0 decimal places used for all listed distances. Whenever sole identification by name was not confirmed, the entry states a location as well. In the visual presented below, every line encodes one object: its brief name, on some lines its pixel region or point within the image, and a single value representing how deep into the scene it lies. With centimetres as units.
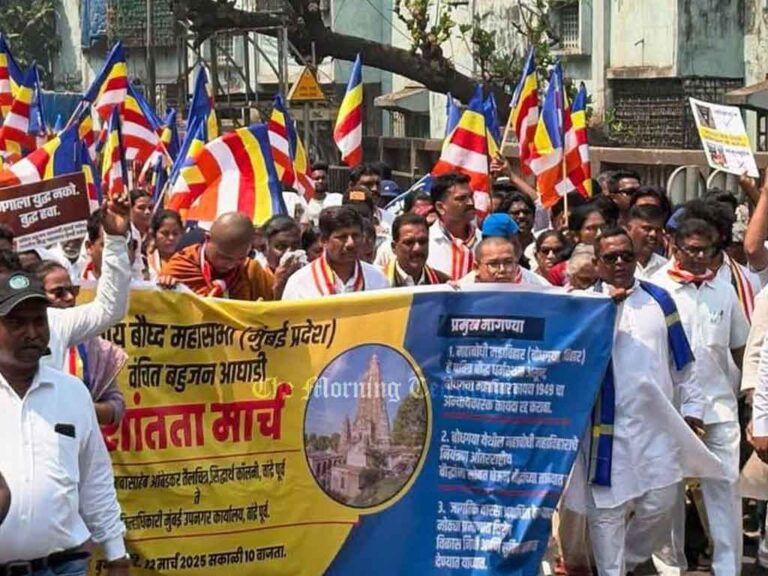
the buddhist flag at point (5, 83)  1686
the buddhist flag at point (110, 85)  1504
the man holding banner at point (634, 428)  721
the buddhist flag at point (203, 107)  1345
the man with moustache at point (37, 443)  480
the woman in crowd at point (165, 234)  1021
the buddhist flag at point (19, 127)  1552
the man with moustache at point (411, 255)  840
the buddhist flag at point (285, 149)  1318
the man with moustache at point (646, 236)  862
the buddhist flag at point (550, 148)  1234
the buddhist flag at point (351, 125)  1454
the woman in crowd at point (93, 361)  627
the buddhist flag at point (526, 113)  1328
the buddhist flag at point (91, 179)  1143
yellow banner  707
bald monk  795
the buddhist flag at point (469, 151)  1210
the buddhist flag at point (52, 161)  1058
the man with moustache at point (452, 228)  972
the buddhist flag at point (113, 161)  1059
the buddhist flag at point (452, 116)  1352
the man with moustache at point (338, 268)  803
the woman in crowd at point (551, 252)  941
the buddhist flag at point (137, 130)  1518
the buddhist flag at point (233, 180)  1013
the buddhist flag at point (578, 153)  1240
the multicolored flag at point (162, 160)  1461
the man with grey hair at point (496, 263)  732
